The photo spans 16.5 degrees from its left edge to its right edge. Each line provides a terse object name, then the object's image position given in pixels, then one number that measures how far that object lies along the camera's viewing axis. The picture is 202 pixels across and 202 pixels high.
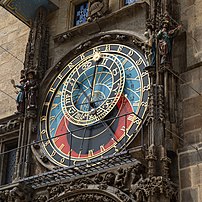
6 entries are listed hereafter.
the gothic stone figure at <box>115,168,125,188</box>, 12.97
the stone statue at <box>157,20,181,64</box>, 13.73
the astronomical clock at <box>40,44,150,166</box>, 13.88
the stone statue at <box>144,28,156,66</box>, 13.90
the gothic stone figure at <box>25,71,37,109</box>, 15.39
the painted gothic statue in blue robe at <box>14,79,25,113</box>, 15.53
